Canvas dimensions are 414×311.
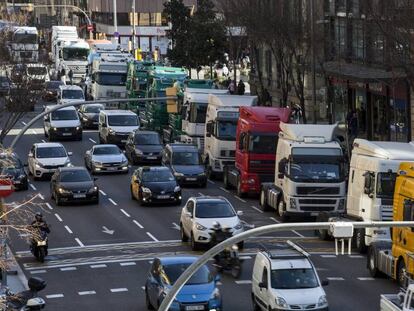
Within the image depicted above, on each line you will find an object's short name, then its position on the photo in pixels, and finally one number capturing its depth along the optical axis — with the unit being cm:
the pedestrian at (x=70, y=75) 10891
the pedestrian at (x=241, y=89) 8360
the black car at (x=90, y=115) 7931
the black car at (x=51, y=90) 9294
